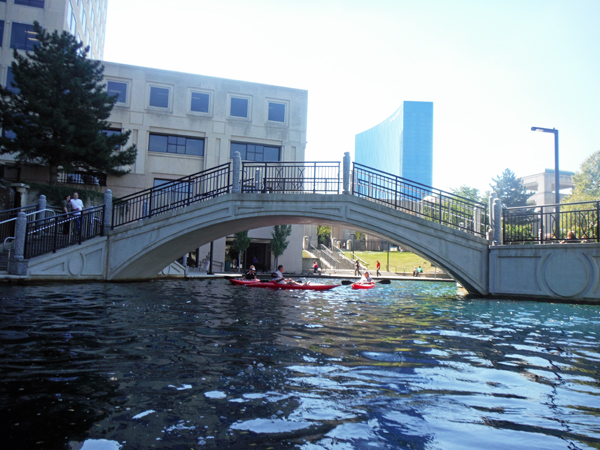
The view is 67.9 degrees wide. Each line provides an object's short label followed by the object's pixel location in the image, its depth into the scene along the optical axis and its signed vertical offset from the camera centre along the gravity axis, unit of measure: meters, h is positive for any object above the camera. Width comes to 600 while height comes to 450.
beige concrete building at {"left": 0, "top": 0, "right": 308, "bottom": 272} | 29.08 +10.29
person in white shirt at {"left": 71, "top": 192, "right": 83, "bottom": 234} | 16.22 +1.66
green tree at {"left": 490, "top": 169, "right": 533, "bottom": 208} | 50.25 +9.27
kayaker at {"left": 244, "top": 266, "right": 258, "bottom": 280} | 20.16 -0.70
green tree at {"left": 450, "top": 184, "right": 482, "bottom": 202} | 51.65 +9.02
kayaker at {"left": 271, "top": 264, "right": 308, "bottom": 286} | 18.42 -0.76
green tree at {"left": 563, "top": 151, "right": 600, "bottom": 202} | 43.81 +9.56
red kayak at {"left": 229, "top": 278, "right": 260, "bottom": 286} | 18.95 -0.97
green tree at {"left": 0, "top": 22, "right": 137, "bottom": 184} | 22.80 +7.48
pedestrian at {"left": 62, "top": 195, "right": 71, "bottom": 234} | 15.97 +1.13
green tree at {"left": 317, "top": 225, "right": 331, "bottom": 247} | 59.35 +3.69
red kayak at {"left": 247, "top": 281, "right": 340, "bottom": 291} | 17.77 -0.99
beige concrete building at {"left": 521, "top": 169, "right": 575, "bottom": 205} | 67.12 +13.33
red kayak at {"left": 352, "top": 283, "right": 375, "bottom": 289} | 19.02 -0.94
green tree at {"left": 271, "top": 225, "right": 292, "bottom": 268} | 33.19 +1.60
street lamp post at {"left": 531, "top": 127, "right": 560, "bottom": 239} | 17.16 +4.93
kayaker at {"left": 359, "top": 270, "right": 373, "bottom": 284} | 20.10 -0.71
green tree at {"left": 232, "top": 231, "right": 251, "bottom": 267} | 32.34 +1.29
